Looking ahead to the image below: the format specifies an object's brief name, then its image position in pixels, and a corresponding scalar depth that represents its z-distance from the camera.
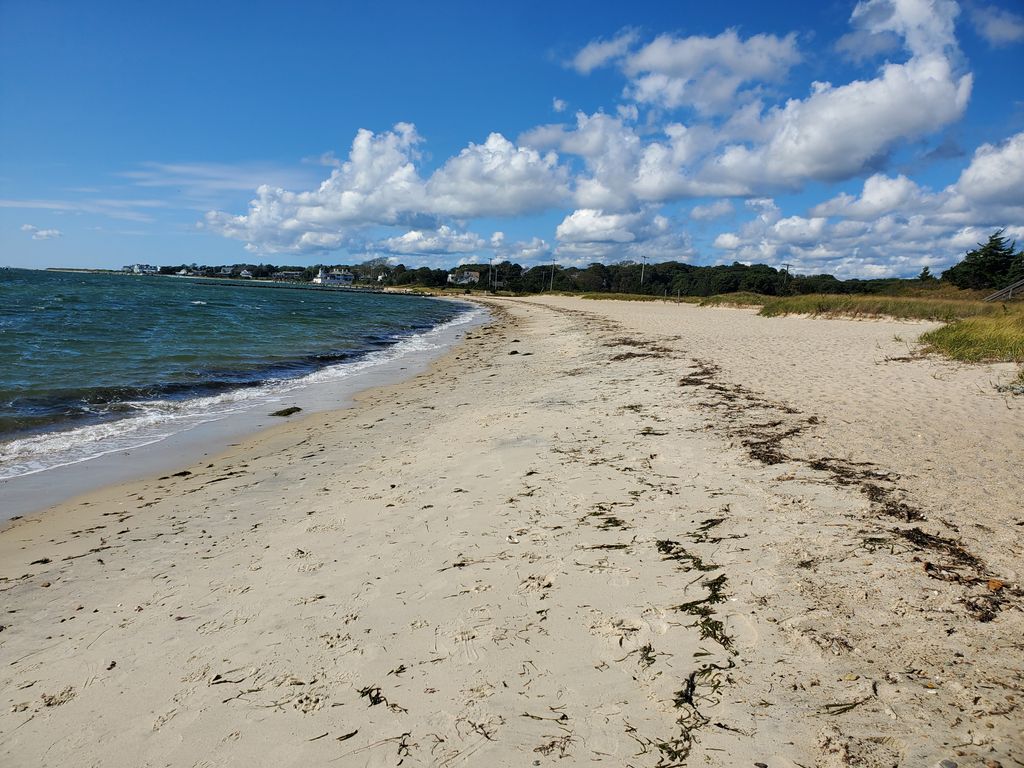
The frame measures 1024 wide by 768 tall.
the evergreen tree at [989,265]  36.38
